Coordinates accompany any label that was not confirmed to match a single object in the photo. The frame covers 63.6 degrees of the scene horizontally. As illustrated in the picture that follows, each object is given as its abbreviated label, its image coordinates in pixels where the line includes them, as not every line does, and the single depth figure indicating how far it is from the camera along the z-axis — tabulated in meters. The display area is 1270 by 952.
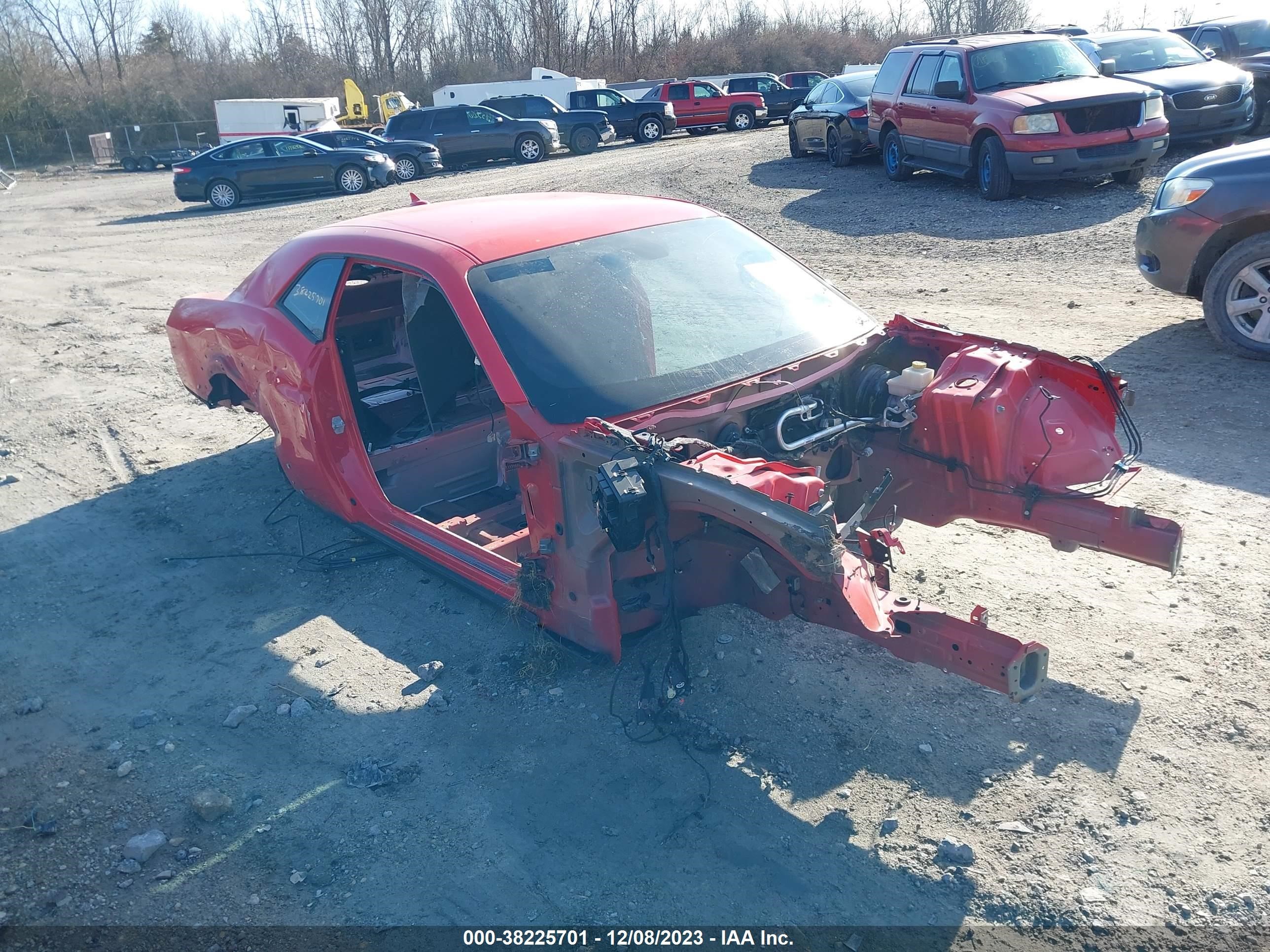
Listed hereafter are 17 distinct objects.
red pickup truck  29.44
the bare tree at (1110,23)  52.78
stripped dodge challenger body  3.45
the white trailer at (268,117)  37.59
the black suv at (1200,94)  13.58
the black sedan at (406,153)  23.61
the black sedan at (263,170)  22.55
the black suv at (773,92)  30.27
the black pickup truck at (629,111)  28.94
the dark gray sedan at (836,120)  17.06
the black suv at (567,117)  28.09
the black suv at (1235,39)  16.62
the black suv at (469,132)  26.09
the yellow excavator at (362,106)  41.96
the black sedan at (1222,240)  6.79
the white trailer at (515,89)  40.69
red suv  12.20
